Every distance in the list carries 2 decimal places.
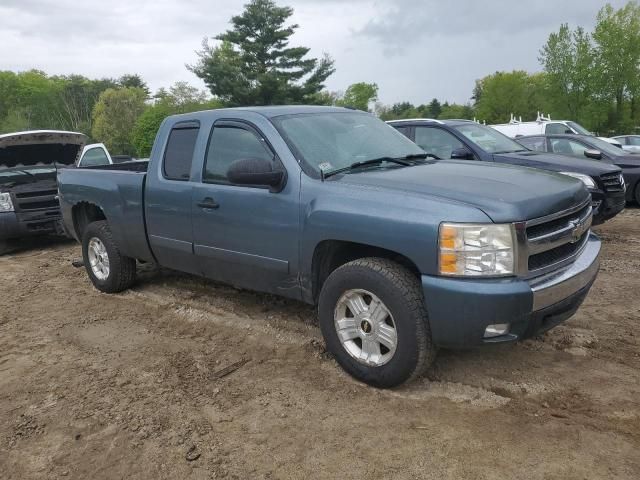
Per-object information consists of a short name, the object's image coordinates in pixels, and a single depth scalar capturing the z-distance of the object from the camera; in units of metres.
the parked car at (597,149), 10.15
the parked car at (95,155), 10.22
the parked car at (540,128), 15.28
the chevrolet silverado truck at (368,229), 3.09
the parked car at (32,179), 8.34
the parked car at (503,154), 7.20
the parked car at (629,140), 20.38
